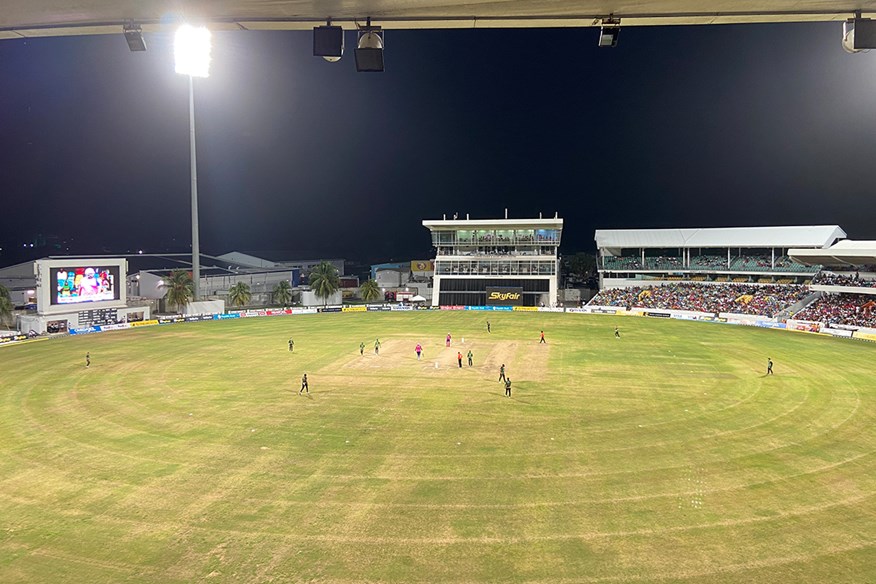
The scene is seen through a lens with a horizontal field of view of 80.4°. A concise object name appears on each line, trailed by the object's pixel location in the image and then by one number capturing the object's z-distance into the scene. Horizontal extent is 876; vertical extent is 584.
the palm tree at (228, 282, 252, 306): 86.44
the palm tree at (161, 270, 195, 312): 75.94
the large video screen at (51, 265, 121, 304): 60.76
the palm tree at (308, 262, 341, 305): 91.31
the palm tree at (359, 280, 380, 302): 93.81
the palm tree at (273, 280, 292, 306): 90.19
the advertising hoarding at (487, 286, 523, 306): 90.25
